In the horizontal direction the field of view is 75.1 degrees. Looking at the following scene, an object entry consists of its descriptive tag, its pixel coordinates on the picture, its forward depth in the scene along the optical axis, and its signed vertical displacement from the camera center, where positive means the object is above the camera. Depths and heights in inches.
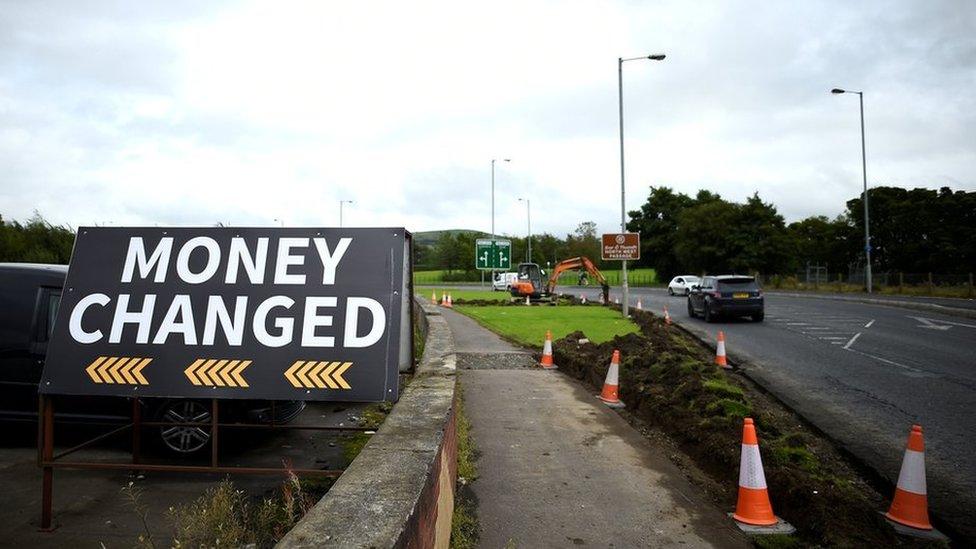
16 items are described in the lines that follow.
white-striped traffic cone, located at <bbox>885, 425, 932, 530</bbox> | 177.2 -62.7
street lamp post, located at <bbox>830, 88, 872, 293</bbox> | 1322.3 +205.5
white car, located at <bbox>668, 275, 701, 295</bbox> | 1659.7 -36.2
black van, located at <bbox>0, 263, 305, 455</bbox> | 229.5 -41.8
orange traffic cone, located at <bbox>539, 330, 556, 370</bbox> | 454.3 -60.8
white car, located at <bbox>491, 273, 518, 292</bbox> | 2076.3 -34.5
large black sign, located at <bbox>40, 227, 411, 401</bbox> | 169.0 -11.1
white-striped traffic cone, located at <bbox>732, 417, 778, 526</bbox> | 180.5 -63.7
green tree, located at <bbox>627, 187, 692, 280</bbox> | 3053.6 +229.5
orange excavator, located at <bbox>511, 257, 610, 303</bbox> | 1247.5 -17.2
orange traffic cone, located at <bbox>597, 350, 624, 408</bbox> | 340.8 -61.8
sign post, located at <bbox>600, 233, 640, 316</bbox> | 885.0 +34.6
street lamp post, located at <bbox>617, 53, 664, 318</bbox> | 863.1 +99.7
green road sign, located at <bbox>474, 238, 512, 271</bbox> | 1402.6 +39.7
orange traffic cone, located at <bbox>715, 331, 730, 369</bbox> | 455.8 -61.4
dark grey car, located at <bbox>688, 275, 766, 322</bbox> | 782.5 -35.0
